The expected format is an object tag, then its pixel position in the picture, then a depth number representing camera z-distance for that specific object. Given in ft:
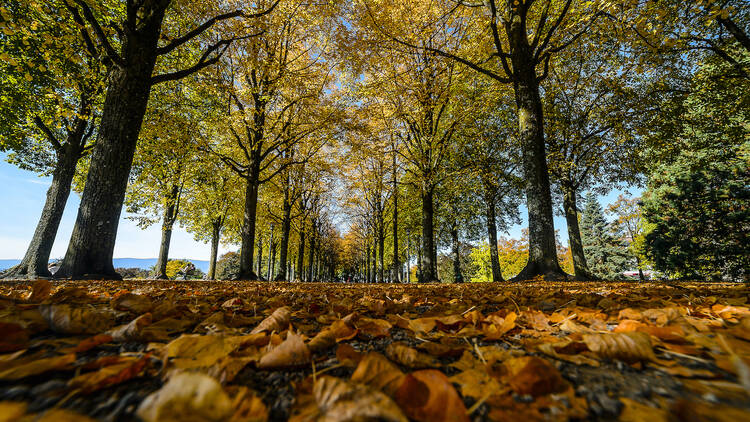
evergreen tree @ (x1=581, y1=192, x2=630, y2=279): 98.02
